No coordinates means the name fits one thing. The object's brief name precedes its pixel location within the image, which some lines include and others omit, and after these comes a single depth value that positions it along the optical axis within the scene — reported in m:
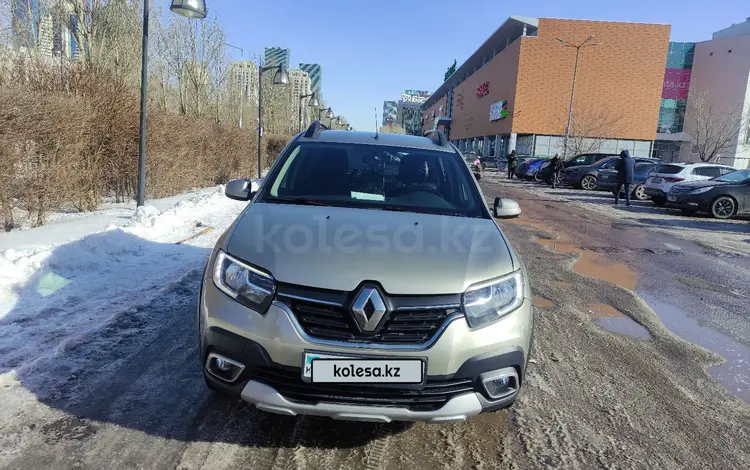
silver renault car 2.30
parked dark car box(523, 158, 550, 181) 31.06
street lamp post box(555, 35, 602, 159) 50.70
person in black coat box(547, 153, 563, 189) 25.05
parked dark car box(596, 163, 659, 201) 20.05
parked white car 16.83
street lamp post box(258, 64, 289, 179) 18.17
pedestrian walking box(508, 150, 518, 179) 33.66
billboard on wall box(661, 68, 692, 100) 62.38
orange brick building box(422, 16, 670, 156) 53.81
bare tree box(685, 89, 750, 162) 44.19
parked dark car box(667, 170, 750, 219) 14.42
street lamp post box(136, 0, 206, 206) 8.88
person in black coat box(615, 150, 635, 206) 16.83
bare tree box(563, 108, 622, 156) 46.94
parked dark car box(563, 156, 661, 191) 23.52
